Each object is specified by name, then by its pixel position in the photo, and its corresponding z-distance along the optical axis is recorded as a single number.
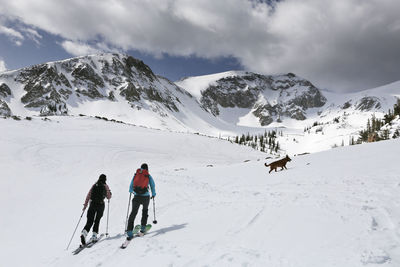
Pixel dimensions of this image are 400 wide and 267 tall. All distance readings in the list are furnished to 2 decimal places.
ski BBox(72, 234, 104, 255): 9.03
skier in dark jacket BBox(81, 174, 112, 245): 9.98
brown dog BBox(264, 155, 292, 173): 19.41
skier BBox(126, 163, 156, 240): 9.38
